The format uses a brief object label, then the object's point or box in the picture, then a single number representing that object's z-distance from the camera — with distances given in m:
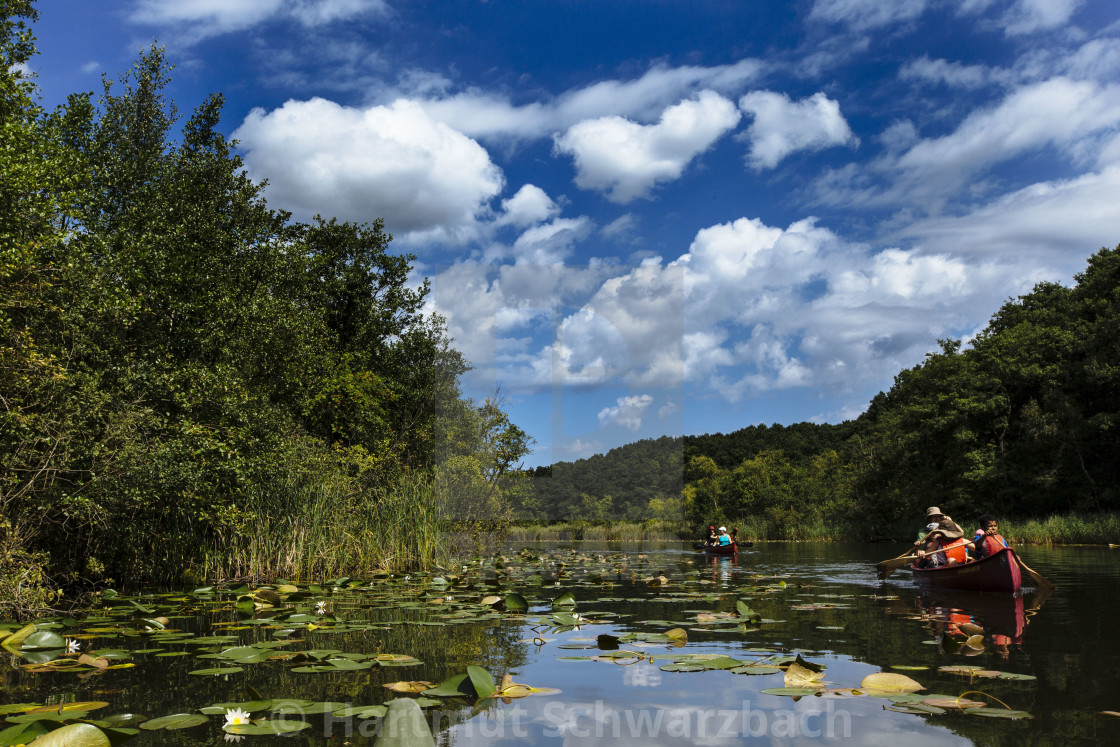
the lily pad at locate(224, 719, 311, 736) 3.08
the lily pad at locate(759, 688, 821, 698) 3.79
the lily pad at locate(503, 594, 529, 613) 6.89
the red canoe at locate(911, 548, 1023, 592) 9.38
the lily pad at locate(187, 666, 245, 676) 4.41
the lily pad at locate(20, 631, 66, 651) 5.02
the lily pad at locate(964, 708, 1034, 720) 3.41
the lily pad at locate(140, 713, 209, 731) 3.21
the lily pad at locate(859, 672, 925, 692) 3.87
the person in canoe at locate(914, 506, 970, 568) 11.72
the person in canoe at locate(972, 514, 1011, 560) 9.99
